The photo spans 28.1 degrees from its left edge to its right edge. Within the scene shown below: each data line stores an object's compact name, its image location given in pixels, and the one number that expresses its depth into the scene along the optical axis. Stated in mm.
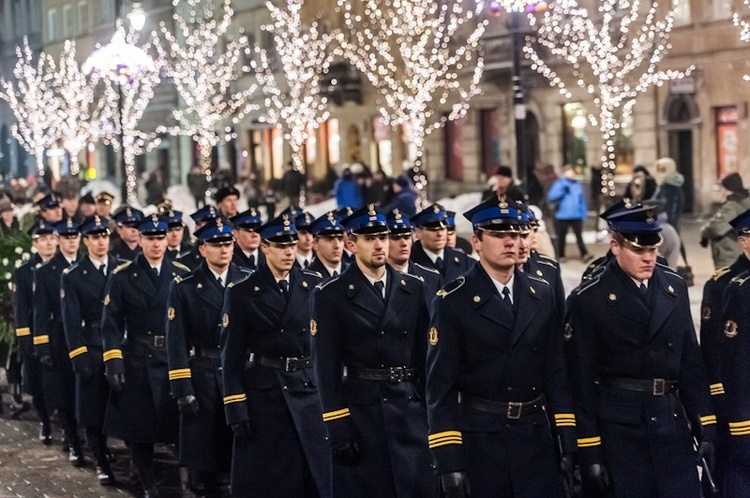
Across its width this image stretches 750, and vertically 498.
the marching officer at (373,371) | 8375
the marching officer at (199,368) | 10680
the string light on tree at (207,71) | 48250
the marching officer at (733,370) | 8156
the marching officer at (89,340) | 12555
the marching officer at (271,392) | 9641
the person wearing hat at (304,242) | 12484
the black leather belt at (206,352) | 10820
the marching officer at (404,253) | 9328
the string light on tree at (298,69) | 42531
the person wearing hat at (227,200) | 15852
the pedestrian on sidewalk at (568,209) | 26375
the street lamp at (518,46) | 21094
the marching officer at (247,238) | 12148
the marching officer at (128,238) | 13688
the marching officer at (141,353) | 11727
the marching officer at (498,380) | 7207
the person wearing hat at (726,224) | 15180
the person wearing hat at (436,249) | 11773
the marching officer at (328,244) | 10562
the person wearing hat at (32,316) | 14531
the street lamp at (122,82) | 24812
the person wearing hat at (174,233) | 13656
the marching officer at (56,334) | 13641
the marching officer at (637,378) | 7418
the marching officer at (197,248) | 12781
